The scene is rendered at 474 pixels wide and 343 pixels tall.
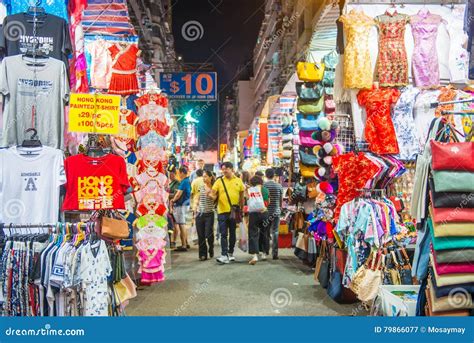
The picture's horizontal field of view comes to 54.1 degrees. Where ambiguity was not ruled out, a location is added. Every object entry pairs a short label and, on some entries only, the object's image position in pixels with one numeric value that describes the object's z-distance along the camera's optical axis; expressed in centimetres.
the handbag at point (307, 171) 837
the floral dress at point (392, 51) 648
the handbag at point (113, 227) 411
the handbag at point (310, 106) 853
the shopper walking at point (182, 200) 1046
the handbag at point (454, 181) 315
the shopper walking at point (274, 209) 952
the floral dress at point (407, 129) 621
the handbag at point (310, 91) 849
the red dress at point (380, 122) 620
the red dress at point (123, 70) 604
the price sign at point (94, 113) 427
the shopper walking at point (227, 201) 917
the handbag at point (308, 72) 841
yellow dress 646
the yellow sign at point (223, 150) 4325
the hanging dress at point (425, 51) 655
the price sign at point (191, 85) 1184
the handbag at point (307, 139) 824
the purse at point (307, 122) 838
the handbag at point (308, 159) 831
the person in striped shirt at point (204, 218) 941
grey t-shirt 429
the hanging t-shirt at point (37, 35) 444
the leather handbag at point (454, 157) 316
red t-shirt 426
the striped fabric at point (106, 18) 593
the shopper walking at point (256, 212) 903
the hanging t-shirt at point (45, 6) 465
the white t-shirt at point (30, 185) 400
